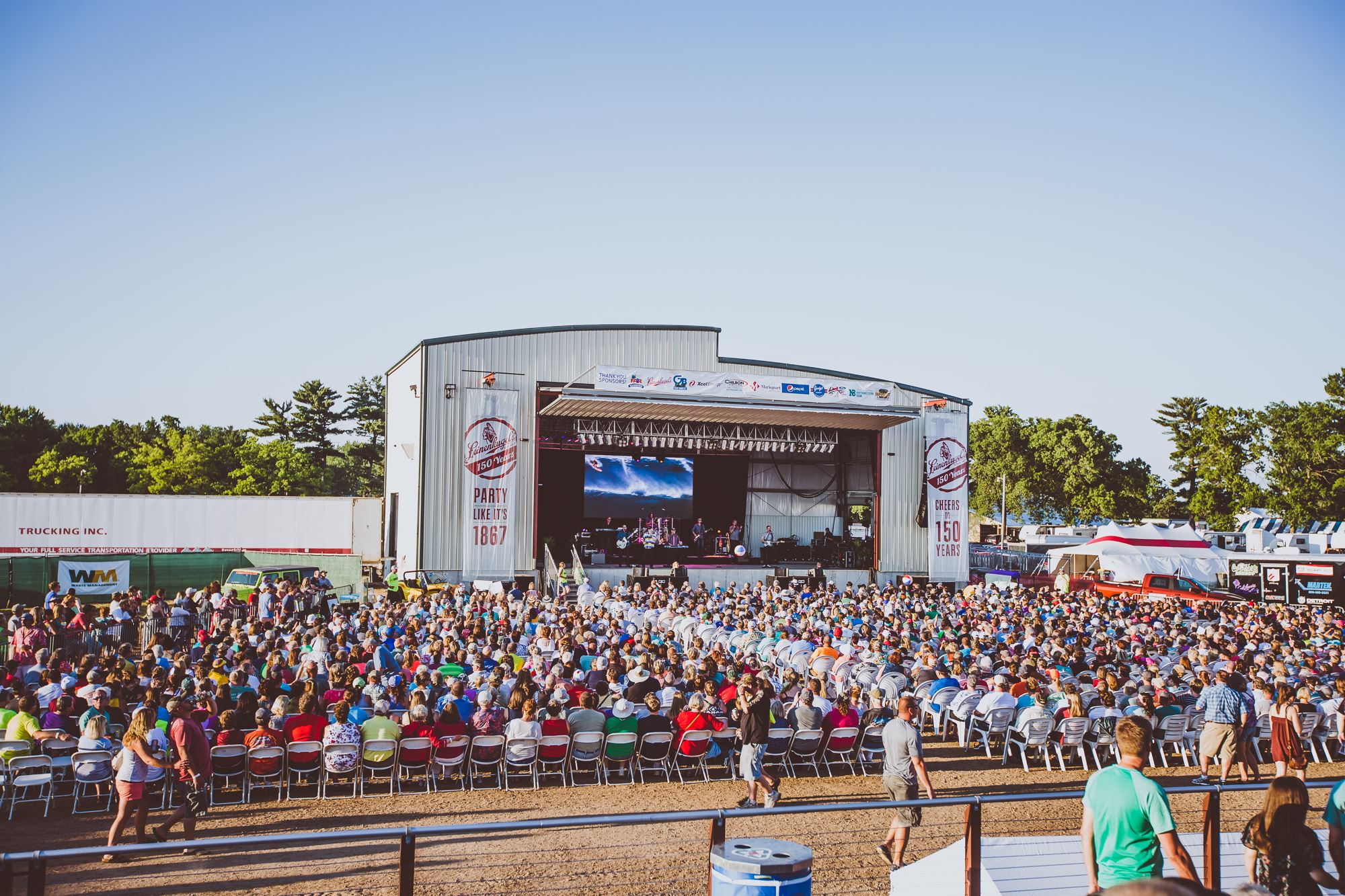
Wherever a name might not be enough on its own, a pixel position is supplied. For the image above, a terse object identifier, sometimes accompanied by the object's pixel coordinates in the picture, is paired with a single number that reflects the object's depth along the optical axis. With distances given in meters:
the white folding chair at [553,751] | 9.20
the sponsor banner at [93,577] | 22.11
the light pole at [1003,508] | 56.78
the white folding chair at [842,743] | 9.85
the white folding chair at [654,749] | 9.48
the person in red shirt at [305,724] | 8.77
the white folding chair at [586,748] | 9.36
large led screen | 29.95
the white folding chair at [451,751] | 9.01
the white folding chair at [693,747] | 9.47
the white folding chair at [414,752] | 8.86
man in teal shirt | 4.10
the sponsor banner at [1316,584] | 25.75
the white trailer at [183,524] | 29.22
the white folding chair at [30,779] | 7.94
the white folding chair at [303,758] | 8.63
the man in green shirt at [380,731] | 8.82
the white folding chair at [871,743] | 9.98
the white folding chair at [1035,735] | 10.17
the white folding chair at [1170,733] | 10.60
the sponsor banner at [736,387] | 24.52
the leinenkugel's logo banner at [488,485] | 25.58
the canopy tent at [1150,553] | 29.64
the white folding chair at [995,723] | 10.59
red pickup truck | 25.97
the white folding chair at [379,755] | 8.77
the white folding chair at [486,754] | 9.05
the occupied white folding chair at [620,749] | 9.44
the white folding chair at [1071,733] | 10.16
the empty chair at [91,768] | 8.09
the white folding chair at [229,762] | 8.40
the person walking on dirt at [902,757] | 7.15
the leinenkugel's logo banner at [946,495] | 29.70
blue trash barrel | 4.34
